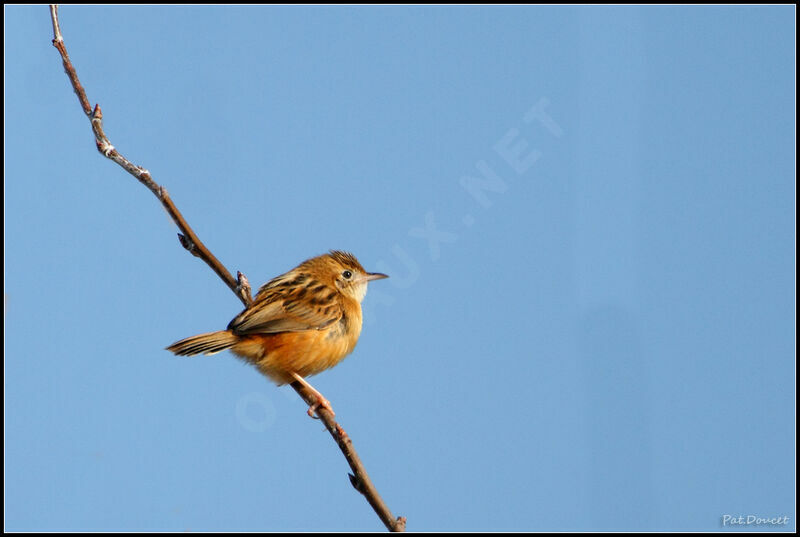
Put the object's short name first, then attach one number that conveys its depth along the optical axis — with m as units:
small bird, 9.91
